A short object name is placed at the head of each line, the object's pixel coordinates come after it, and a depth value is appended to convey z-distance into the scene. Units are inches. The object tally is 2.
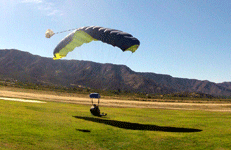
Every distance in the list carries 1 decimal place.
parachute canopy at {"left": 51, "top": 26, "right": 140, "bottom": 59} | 581.6
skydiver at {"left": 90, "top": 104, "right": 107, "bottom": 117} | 679.7
